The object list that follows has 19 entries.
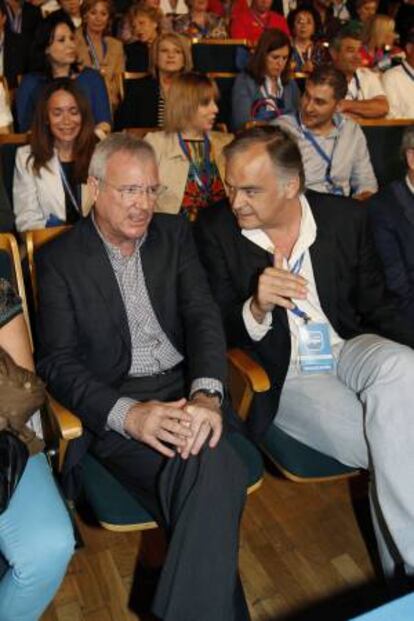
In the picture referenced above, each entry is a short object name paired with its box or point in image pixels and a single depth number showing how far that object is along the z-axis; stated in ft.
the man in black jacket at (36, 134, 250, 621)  4.75
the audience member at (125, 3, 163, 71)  16.43
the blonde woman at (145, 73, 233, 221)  10.16
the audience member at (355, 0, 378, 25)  22.20
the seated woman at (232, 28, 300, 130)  13.94
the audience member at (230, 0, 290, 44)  19.22
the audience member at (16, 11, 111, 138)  12.60
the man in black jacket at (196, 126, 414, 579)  5.45
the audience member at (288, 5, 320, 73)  18.30
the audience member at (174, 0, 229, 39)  18.89
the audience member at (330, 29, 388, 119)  13.20
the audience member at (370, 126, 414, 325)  7.40
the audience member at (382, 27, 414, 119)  13.69
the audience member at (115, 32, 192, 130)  13.46
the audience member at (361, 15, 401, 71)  16.18
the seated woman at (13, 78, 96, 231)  9.24
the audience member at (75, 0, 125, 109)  15.37
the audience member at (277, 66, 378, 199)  10.15
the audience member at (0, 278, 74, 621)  4.64
